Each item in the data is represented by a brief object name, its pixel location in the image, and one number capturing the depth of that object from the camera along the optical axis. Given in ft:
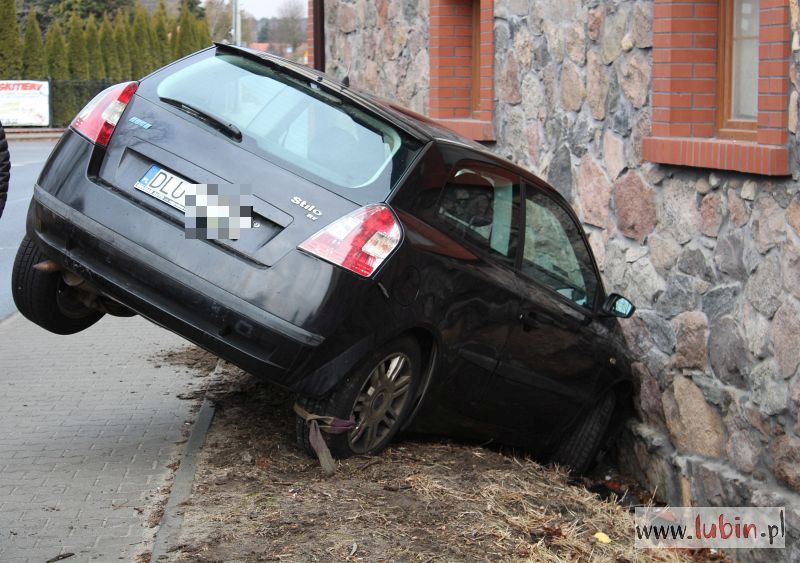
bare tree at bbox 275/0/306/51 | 270.26
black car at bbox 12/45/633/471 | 15.66
